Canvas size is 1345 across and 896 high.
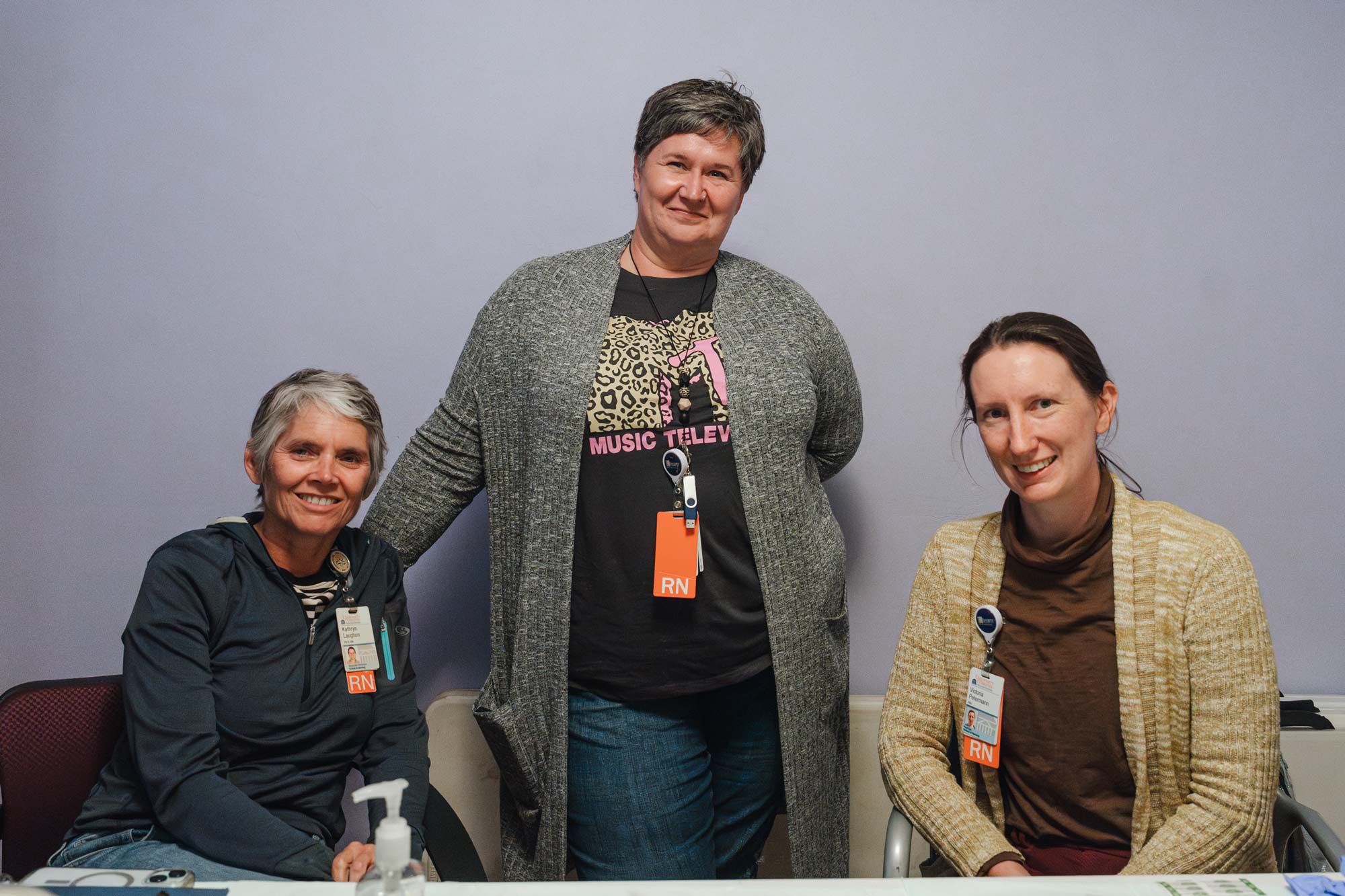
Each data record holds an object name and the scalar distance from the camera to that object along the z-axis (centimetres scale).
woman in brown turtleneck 145
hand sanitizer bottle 105
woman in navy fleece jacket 151
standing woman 180
